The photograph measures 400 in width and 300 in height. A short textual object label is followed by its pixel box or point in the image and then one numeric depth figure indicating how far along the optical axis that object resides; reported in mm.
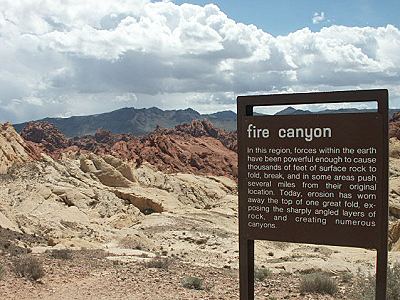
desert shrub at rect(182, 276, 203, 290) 10930
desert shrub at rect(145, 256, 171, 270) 13077
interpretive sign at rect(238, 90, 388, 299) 5191
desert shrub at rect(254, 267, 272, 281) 12094
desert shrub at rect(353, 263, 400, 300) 9502
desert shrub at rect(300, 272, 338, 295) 10469
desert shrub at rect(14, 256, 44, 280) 11039
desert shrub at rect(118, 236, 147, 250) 21581
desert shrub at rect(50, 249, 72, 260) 13875
